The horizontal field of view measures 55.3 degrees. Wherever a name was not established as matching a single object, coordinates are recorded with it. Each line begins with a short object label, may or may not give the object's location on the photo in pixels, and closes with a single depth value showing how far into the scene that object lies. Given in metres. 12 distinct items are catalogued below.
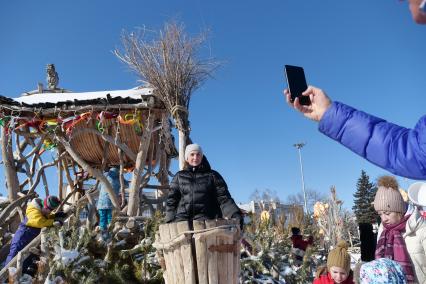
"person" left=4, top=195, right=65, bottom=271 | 5.21
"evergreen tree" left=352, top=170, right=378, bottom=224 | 31.00
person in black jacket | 3.63
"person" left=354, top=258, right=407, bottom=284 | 2.20
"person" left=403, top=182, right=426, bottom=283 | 3.29
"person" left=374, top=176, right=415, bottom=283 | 3.39
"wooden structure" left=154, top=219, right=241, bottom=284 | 2.51
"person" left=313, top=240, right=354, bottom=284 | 3.35
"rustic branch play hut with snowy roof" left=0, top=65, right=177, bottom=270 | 6.83
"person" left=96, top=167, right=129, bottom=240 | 6.56
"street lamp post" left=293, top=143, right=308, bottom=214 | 46.09
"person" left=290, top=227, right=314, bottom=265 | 6.44
